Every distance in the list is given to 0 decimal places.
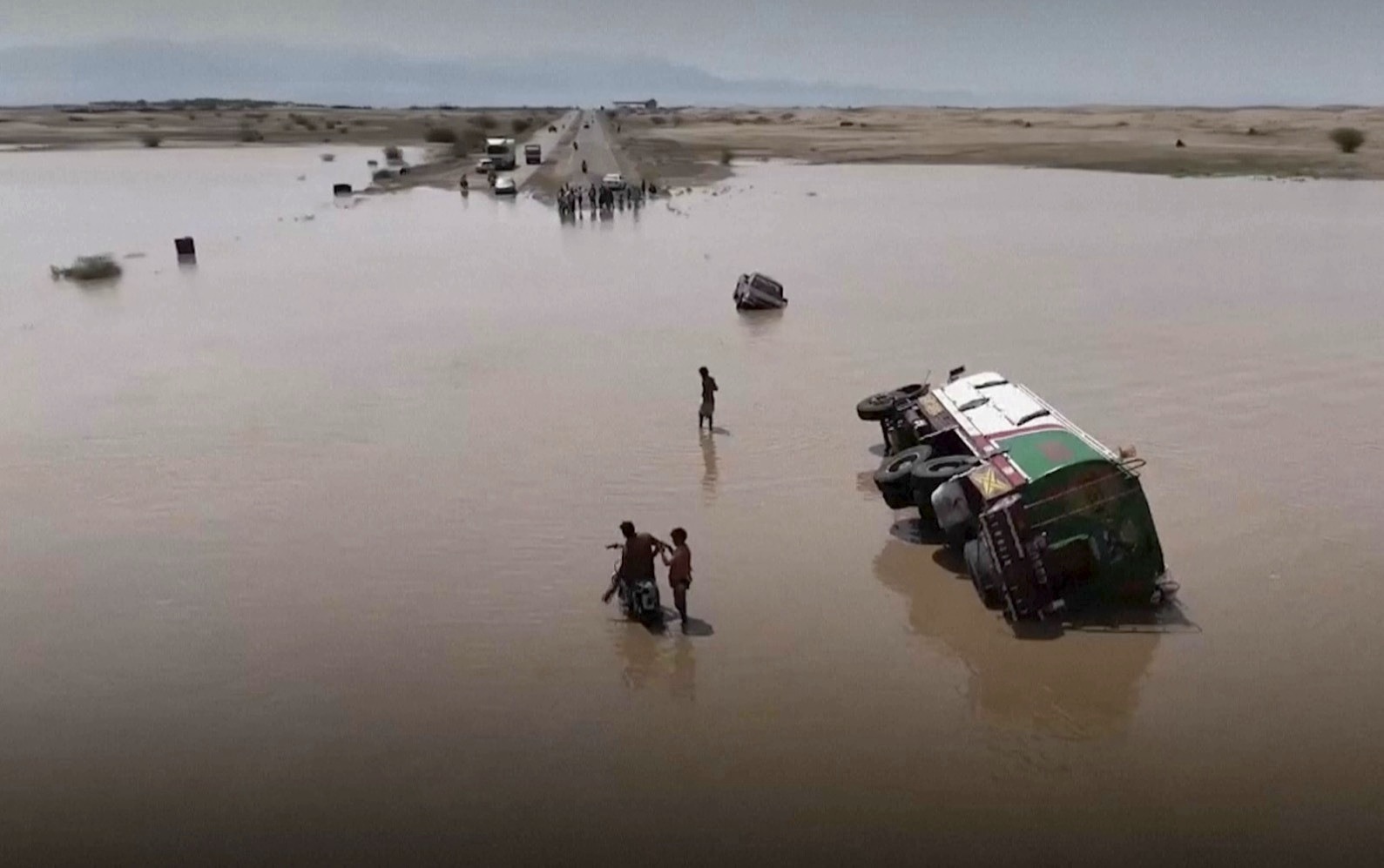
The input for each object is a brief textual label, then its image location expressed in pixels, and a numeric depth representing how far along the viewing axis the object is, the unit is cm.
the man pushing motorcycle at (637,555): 1069
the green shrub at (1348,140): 7500
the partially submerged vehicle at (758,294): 2670
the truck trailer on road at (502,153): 7094
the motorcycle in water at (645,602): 1072
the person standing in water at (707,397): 1667
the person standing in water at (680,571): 1070
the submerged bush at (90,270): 3162
